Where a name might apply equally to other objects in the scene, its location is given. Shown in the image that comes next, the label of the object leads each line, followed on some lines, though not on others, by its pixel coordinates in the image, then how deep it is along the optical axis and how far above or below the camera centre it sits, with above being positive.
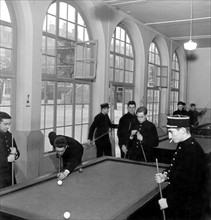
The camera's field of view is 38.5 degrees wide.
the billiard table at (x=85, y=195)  2.26 -0.89
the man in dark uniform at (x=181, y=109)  9.88 -0.42
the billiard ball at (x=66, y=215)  2.13 -0.85
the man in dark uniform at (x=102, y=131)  6.16 -0.72
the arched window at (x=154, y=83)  10.11 +0.44
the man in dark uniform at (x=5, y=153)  3.64 -0.74
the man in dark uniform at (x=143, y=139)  4.57 -0.66
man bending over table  3.31 -0.68
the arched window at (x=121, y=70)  8.27 +0.74
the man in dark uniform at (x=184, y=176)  2.40 -0.64
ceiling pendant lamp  6.20 +1.07
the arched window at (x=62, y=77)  6.05 +0.36
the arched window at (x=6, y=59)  5.16 +0.59
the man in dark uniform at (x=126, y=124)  5.82 -0.57
